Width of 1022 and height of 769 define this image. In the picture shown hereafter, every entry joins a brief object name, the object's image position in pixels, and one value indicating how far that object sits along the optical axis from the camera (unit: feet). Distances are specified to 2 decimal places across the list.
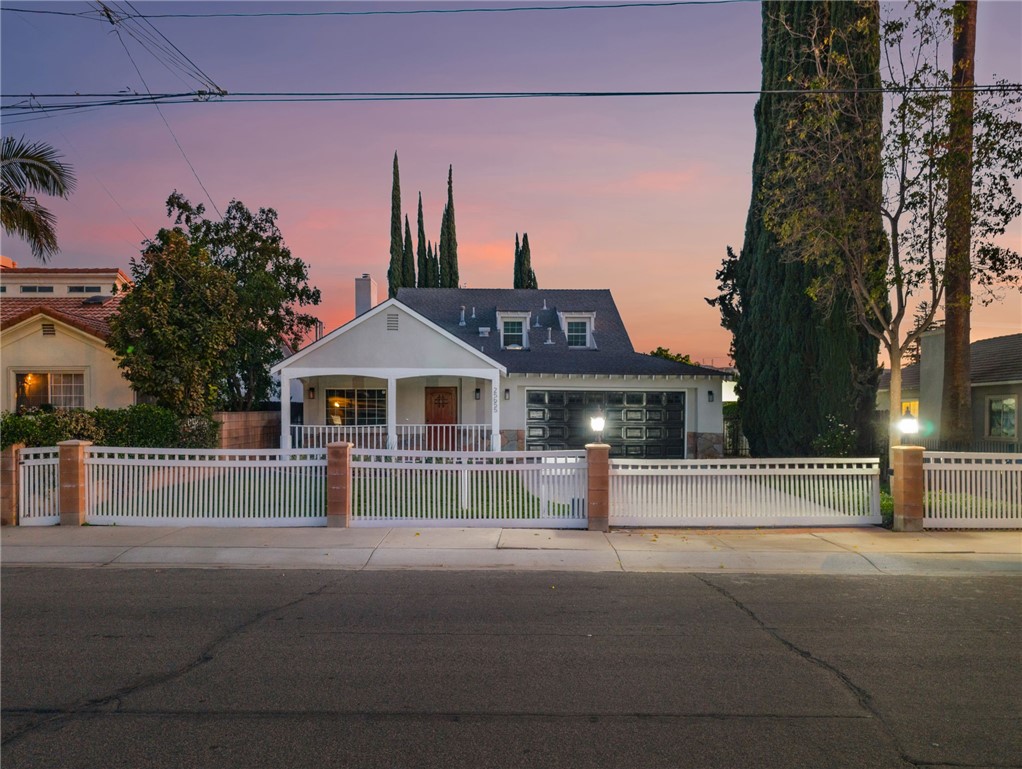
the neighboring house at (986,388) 69.62
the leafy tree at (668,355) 135.11
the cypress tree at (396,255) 150.82
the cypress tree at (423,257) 157.17
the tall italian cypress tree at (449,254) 152.97
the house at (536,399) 65.87
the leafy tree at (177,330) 51.96
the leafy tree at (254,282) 74.90
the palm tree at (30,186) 51.37
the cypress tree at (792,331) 58.65
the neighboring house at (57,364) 61.46
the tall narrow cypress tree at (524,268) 149.28
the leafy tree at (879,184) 47.34
